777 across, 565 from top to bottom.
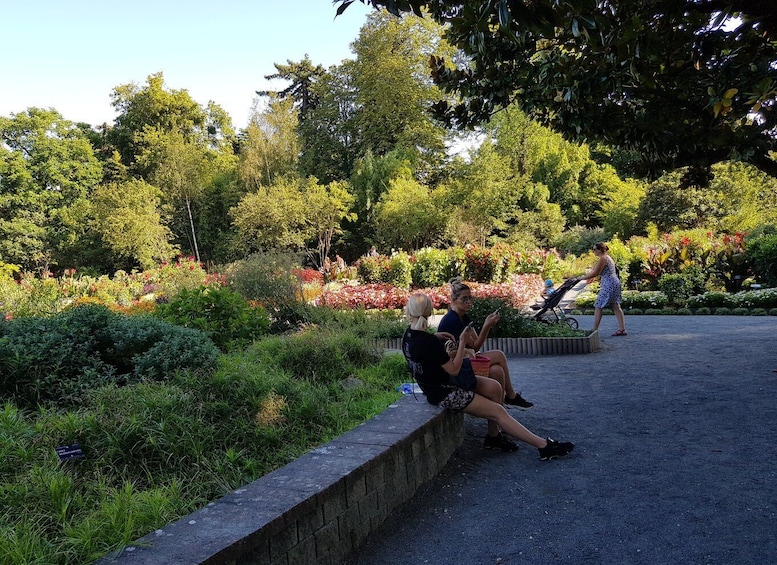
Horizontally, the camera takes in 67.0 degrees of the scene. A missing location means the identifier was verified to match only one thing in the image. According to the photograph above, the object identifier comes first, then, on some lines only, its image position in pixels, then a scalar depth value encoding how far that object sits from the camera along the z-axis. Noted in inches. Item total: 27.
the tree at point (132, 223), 1088.8
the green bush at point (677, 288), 536.4
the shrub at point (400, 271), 693.3
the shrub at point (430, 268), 689.6
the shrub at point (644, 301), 538.6
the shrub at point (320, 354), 212.9
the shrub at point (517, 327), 338.0
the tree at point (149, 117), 1482.5
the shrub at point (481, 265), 681.0
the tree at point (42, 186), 1318.9
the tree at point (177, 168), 1317.7
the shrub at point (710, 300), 512.4
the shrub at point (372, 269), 721.0
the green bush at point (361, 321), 322.0
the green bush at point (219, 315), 285.4
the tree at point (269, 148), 1289.4
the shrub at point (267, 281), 432.8
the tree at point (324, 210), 1046.4
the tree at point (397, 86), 1387.8
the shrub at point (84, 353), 174.2
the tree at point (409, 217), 1015.0
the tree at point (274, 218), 1012.5
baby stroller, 371.2
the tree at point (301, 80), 1749.5
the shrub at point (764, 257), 547.2
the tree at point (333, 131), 1502.2
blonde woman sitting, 156.8
